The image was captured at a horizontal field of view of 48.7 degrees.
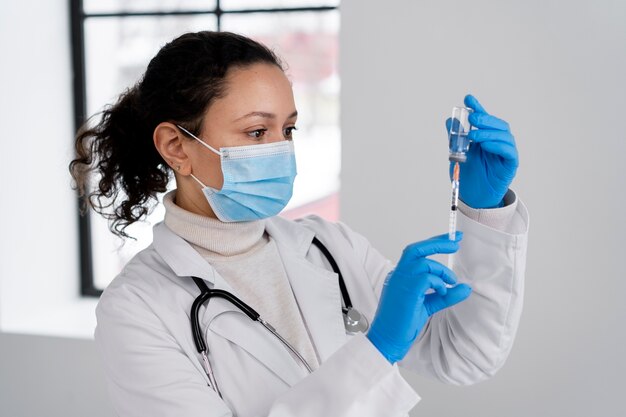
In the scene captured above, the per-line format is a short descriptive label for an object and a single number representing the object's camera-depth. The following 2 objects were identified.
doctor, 1.18
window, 2.87
